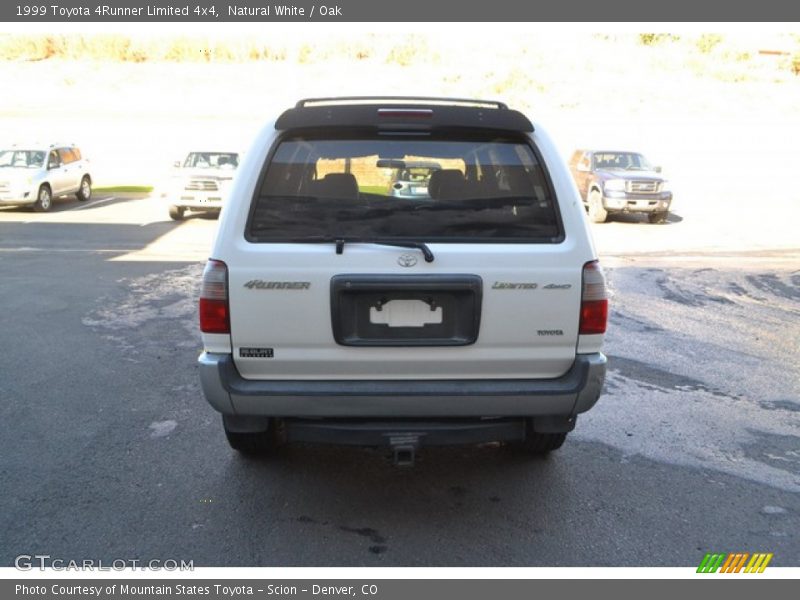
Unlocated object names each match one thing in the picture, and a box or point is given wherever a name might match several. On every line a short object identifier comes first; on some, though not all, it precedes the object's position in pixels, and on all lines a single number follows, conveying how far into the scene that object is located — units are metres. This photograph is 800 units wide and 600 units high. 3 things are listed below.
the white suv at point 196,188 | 17.39
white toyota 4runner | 3.30
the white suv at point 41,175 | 18.19
